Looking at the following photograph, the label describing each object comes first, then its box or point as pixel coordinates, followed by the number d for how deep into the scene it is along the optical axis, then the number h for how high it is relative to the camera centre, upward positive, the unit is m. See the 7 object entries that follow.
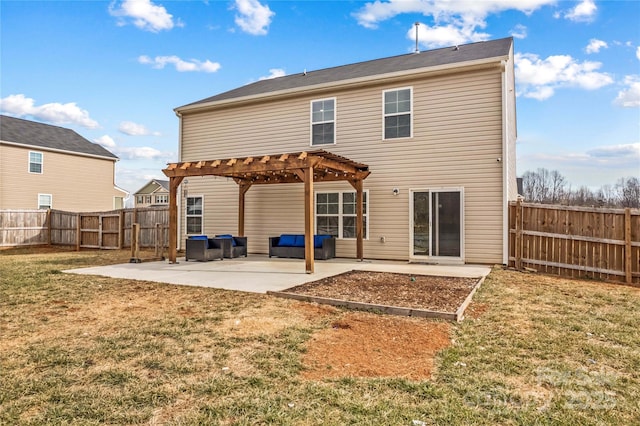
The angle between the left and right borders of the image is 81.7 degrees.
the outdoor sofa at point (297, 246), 10.78 -0.86
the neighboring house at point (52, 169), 19.19 +2.76
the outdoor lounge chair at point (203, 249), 10.51 -0.91
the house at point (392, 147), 9.66 +2.16
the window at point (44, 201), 20.30 +0.92
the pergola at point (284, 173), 8.32 +1.22
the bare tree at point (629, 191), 32.34 +2.51
